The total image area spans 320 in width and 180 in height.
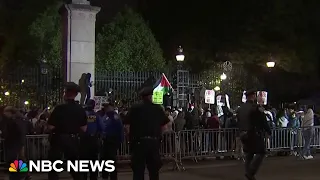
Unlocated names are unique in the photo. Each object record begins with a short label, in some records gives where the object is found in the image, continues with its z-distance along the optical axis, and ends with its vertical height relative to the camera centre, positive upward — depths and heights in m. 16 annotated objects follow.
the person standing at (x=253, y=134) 10.80 -0.62
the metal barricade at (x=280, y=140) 17.72 -1.20
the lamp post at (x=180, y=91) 24.17 +0.56
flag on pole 21.55 +0.73
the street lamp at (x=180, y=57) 22.81 +1.98
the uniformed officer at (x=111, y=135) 10.99 -0.67
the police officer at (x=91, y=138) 10.57 -0.71
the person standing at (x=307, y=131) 16.83 -0.85
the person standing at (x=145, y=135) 8.56 -0.52
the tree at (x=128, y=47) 35.59 +3.79
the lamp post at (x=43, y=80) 20.67 +0.85
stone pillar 18.00 +2.14
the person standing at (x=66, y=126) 8.55 -0.39
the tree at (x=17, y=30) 38.50 +5.20
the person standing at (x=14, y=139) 10.34 -0.73
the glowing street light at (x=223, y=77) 27.83 +1.39
